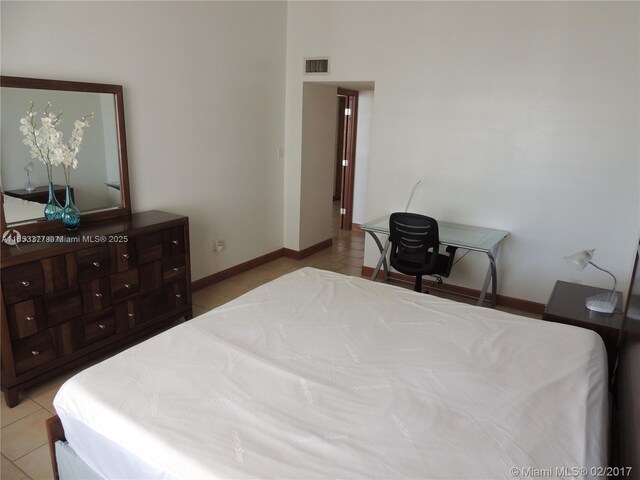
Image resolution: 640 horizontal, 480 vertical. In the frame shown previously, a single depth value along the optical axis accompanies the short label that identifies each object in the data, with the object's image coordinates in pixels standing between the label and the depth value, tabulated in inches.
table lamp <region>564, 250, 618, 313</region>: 100.3
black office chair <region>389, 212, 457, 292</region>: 137.7
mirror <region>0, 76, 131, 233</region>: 102.0
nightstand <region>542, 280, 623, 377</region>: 95.3
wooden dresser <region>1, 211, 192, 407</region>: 94.6
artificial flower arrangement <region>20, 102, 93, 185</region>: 104.8
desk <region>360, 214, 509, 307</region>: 135.2
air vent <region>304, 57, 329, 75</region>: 175.9
